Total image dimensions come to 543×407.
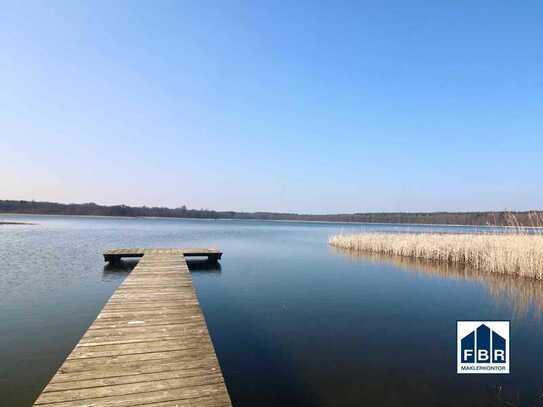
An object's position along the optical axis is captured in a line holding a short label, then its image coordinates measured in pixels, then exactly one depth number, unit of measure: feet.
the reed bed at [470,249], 45.12
